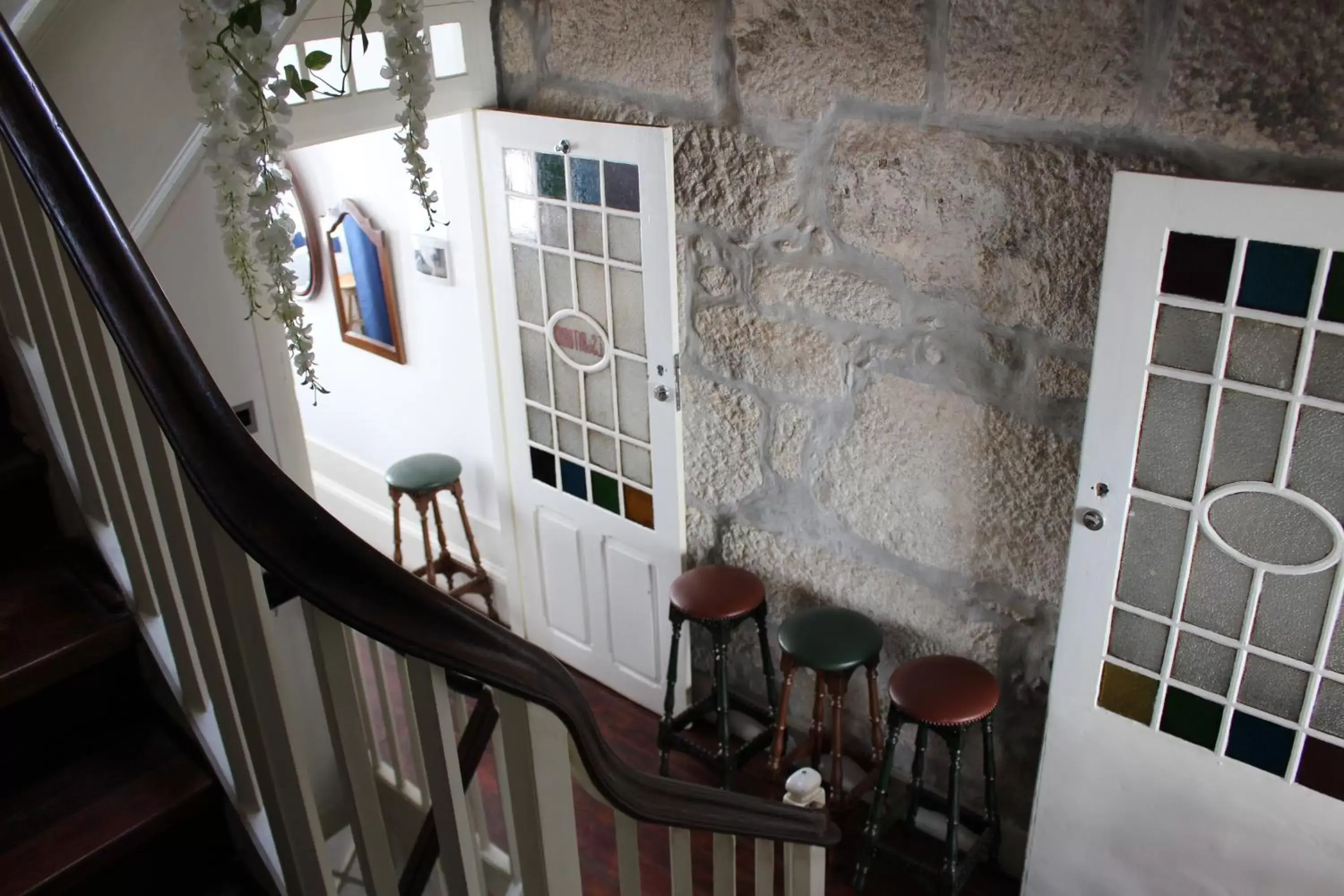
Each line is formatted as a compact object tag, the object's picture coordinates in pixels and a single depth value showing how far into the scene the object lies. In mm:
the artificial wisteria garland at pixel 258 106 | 1691
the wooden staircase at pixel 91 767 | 1399
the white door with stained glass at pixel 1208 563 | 2363
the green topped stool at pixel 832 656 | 3191
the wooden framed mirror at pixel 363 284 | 4805
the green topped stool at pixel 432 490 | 4484
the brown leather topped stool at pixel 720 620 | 3432
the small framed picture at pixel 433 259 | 4449
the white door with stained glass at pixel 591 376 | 3465
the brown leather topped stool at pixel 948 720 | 2963
